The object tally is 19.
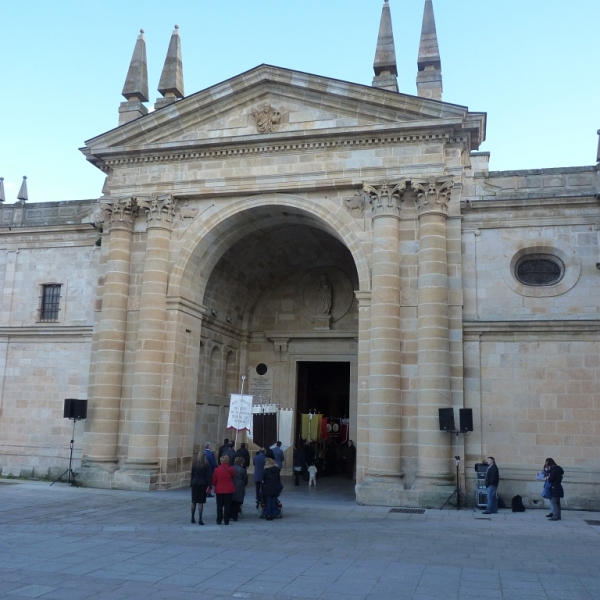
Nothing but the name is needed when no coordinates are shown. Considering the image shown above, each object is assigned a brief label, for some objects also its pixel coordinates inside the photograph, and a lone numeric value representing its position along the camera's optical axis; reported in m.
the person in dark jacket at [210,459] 15.16
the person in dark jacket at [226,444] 19.12
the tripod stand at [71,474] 20.25
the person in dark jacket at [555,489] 15.56
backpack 17.00
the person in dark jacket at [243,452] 18.91
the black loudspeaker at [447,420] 17.09
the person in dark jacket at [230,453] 17.95
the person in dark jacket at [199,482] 14.15
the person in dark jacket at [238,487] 14.58
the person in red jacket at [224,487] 14.02
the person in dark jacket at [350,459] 24.33
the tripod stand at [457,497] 17.03
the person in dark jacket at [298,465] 22.05
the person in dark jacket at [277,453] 18.27
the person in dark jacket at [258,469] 15.71
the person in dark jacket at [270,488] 14.99
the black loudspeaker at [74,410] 20.41
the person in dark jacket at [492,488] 16.50
